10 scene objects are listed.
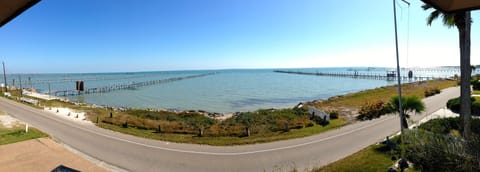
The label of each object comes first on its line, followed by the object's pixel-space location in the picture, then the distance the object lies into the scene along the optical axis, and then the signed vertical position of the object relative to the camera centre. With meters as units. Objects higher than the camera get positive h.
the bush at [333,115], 27.73 -4.62
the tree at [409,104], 14.88 -2.00
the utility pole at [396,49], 12.95 +1.04
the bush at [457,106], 21.80 -3.49
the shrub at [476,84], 36.16 -2.38
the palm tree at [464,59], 12.29 +0.40
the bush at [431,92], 39.00 -3.57
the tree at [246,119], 27.65 -5.07
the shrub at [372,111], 25.58 -4.18
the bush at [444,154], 6.00 -2.18
